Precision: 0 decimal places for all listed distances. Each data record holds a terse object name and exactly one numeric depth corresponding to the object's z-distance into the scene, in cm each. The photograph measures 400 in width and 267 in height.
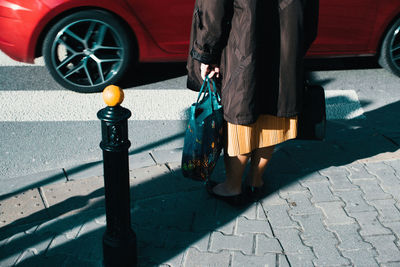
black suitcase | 303
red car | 479
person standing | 257
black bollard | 229
